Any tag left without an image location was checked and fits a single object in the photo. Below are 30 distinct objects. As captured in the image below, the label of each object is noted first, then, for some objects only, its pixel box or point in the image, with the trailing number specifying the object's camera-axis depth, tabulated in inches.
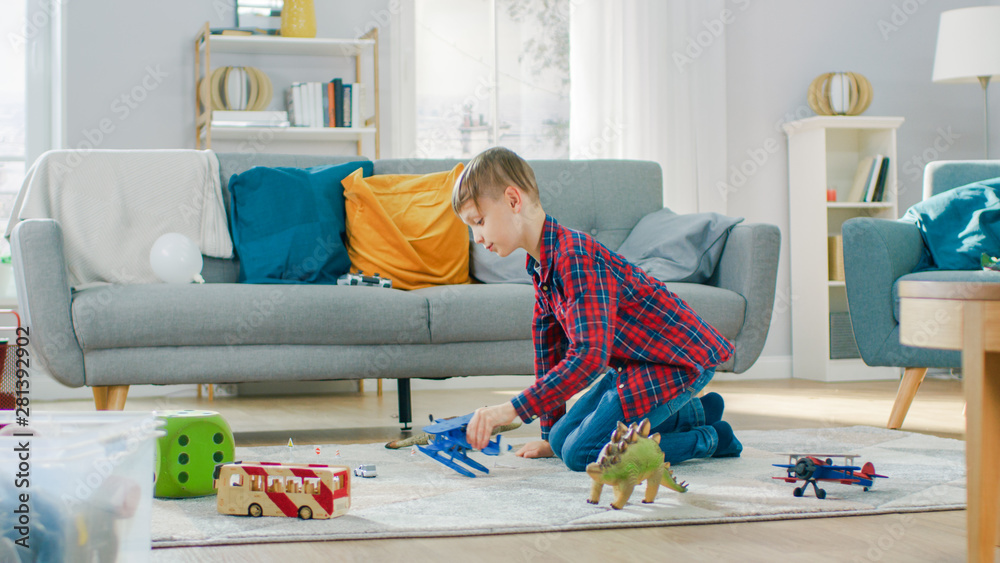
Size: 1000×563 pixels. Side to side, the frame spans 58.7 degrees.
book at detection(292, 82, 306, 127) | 147.0
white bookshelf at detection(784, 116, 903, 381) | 156.0
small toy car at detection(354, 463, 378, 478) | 68.2
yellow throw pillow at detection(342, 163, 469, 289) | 103.7
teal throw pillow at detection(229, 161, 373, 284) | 101.6
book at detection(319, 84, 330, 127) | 148.1
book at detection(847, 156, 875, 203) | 158.2
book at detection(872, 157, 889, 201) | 157.0
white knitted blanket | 96.7
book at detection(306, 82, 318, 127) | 147.4
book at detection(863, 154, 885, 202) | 156.6
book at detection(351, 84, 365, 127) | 148.7
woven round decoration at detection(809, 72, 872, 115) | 158.2
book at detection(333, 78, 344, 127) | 147.7
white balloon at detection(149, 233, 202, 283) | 96.9
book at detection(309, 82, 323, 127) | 147.7
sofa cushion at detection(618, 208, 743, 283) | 101.3
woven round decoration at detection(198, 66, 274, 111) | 144.6
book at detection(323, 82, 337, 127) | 148.1
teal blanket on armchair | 99.3
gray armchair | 92.5
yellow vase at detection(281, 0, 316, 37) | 146.3
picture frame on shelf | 148.9
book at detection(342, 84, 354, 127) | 148.4
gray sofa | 83.4
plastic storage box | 33.3
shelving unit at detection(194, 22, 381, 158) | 142.3
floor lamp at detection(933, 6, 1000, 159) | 147.9
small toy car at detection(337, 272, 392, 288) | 98.6
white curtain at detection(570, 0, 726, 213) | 159.3
